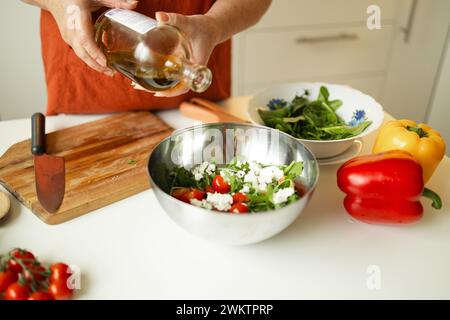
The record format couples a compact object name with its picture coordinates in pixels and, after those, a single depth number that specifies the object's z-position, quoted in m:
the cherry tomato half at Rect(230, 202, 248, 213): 0.75
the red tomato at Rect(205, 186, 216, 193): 0.84
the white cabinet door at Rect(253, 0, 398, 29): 2.25
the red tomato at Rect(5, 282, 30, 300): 0.67
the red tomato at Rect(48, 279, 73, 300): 0.69
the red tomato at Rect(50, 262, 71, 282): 0.70
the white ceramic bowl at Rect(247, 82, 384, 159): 0.98
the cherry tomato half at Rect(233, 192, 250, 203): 0.79
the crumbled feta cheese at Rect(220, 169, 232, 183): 0.85
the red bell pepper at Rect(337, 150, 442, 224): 0.82
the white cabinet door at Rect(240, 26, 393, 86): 2.34
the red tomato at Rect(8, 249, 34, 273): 0.71
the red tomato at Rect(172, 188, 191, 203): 0.81
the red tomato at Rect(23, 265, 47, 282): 0.70
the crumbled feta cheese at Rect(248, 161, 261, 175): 0.87
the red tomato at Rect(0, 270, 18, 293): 0.68
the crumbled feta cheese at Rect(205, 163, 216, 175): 0.89
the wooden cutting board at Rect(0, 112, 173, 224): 0.89
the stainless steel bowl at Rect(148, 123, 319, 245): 0.71
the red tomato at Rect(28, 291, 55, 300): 0.68
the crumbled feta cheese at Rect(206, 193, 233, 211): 0.77
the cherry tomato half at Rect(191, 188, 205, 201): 0.81
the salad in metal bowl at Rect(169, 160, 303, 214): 0.78
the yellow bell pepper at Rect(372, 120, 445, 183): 0.90
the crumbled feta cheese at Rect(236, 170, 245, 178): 0.86
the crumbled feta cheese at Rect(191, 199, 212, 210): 0.77
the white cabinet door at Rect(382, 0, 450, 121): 2.39
